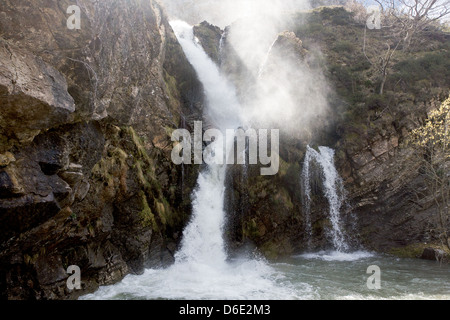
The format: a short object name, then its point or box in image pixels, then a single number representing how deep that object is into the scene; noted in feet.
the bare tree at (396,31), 59.00
